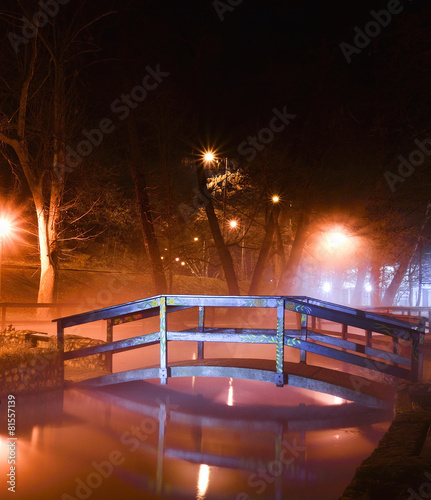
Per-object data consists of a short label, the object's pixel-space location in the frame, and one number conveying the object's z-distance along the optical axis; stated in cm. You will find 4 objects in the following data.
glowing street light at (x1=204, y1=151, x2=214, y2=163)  2316
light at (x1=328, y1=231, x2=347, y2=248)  2859
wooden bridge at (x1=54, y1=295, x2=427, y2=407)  867
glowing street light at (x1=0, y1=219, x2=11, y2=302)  2135
